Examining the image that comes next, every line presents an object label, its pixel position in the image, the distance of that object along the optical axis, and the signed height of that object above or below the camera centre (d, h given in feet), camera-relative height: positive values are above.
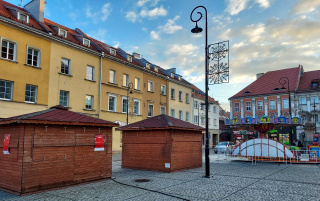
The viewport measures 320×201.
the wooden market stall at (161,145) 49.49 -3.68
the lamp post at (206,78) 42.57 +8.30
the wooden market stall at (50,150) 30.86 -3.22
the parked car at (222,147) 111.78 -8.51
